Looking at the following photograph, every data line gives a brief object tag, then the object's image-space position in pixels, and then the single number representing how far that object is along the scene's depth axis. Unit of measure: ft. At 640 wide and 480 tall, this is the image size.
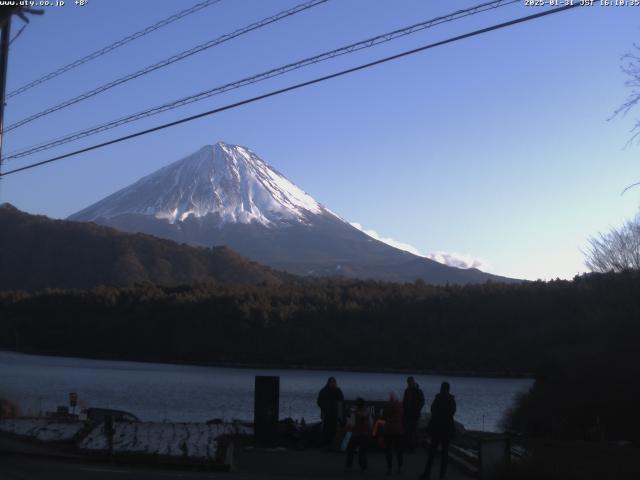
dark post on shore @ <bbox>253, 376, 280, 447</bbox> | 55.52
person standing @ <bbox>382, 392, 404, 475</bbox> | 48.75
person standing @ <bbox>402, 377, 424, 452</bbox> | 54.24
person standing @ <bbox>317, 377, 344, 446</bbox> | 56.49
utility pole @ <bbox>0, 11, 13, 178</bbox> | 53.31
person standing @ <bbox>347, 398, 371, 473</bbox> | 48.88
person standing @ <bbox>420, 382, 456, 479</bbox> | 46.14
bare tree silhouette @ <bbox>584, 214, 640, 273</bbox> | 153.69
